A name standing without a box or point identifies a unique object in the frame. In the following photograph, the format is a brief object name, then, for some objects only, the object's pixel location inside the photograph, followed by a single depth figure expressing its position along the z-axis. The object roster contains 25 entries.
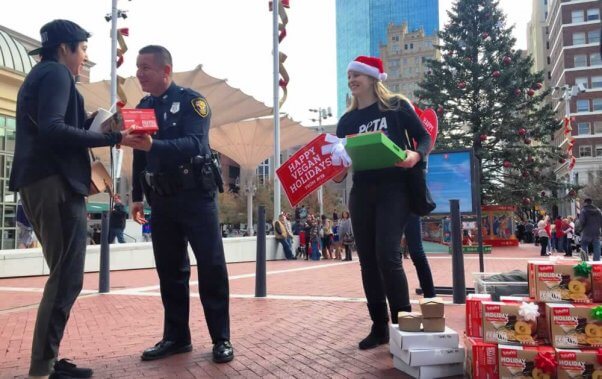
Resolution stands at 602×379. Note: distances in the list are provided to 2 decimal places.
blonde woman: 3.47
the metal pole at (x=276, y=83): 20.83
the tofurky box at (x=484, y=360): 2.69
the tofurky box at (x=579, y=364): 2.51
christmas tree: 26.61
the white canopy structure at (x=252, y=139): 29.42
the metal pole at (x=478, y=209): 6.41
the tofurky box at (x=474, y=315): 2.89
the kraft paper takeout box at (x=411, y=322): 3.07
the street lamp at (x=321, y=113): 42.56
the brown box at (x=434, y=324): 3.04
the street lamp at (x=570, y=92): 32.38
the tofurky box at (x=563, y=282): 2.74
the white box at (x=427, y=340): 2.95
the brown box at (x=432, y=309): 3.05
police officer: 3.39
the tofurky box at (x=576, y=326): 2.59
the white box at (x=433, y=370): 2.89
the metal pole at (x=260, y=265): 6.72
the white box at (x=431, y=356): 2.89
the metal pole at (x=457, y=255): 5.97
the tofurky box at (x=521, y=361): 2.59
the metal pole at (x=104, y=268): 7.55
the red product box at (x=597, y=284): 2.72
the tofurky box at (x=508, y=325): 2.74
